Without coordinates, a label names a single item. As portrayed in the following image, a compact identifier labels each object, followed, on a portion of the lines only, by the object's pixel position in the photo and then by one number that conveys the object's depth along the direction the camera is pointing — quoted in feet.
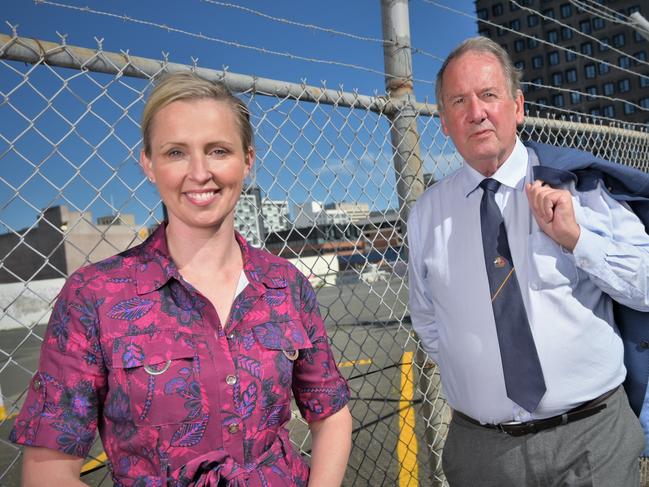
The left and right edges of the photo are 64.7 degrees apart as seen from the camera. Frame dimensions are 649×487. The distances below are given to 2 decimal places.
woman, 4.05
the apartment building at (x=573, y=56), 221.66
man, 6.15
